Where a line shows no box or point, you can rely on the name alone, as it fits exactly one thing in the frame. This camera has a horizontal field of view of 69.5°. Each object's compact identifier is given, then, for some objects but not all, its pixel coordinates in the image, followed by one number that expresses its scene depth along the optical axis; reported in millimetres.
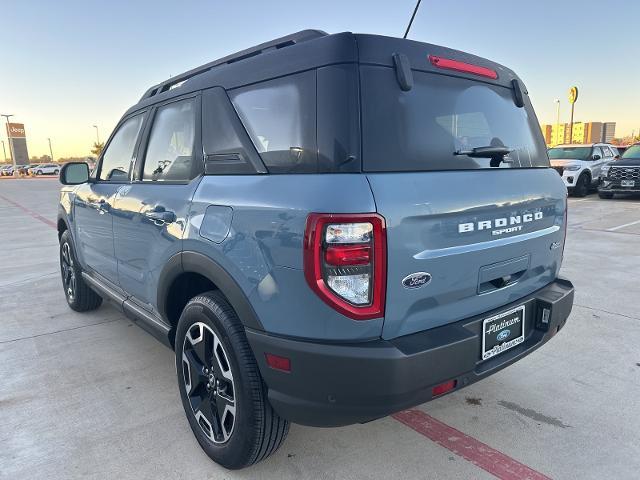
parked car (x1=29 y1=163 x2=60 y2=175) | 52562
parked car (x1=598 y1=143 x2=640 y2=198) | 13031
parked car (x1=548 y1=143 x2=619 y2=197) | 14516
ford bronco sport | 1715
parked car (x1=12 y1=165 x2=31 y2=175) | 51688
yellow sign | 29077
